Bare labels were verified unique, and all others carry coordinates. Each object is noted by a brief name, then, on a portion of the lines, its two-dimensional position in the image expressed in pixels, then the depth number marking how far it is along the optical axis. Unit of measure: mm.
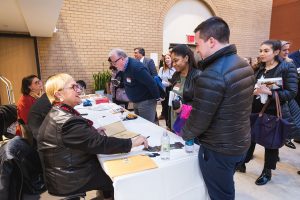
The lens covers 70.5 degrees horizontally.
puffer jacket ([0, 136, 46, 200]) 1519
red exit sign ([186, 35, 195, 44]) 7410
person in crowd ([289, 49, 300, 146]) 3570
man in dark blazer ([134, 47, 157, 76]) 4445
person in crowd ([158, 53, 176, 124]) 4468
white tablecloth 1284
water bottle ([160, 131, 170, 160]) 1485
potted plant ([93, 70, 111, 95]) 5816
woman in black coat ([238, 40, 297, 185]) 2191
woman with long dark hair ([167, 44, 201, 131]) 1916
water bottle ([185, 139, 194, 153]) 1574
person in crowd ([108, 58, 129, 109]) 3376
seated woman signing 1398
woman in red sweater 2730
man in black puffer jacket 1232
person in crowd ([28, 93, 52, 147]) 2105
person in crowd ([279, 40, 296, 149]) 3033
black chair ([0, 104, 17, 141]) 2950
